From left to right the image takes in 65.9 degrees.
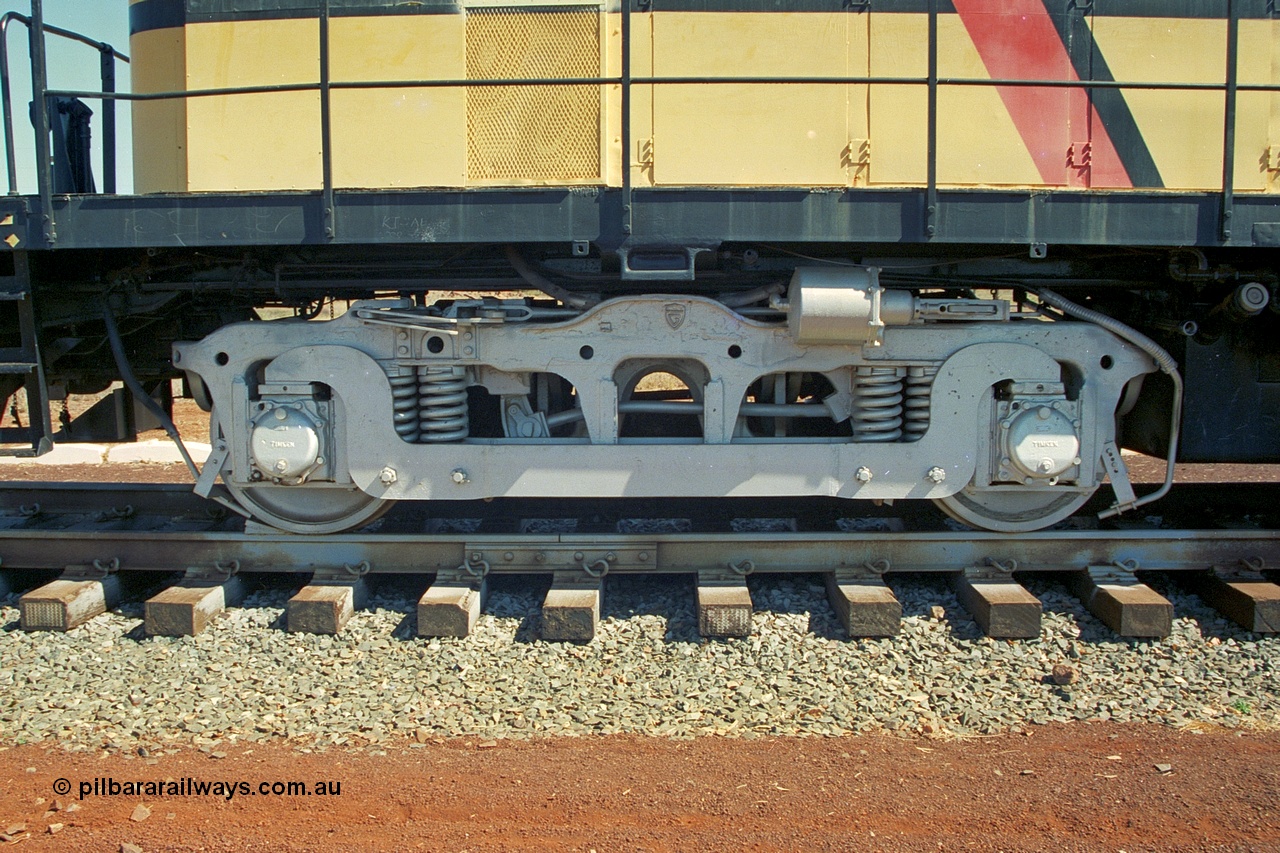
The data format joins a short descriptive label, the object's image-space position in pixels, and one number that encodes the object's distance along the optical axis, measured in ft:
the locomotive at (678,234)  16.37
